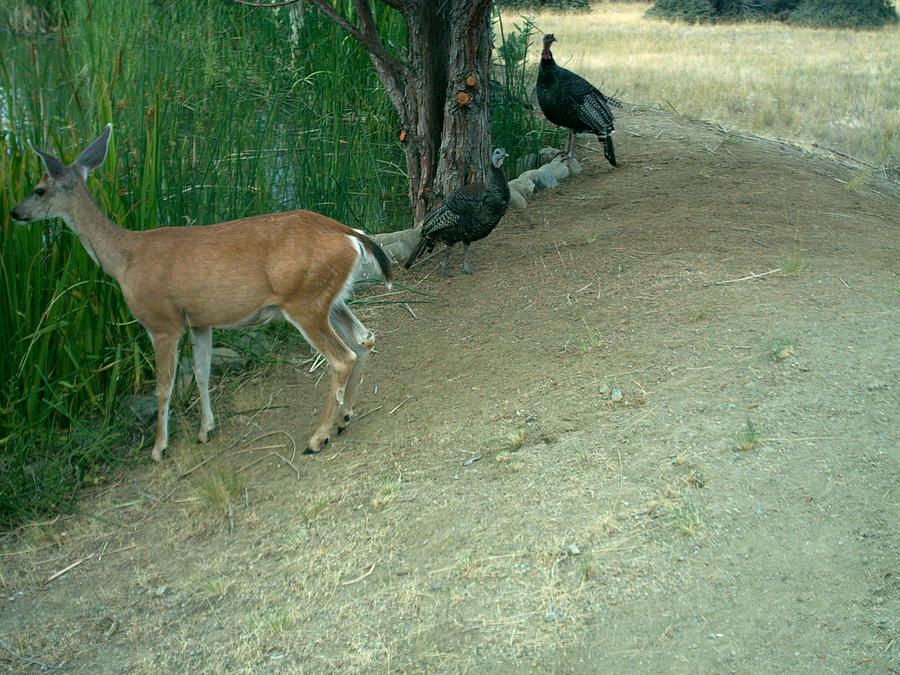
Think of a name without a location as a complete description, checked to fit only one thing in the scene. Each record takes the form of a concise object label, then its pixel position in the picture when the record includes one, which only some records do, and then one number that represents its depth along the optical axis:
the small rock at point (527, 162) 8.78
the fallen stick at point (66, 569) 4.40
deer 4.84
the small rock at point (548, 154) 8.90
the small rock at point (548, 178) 8.09
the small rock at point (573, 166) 8.47
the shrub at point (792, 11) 20.84
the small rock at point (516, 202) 7.62
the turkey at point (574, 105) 8.26
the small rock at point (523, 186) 7.90
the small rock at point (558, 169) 8.27
